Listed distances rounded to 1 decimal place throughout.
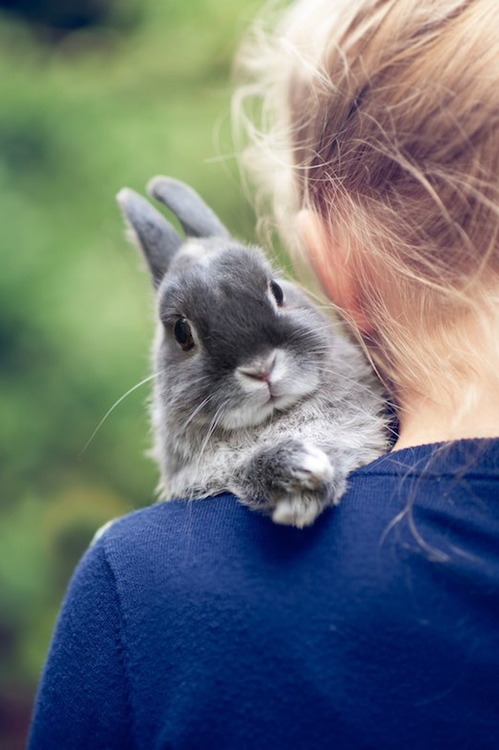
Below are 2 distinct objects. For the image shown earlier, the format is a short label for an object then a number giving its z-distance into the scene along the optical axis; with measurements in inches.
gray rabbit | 21.8
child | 19.2
